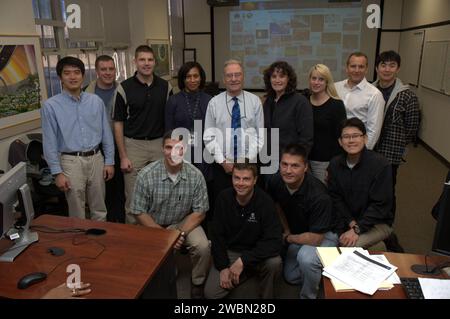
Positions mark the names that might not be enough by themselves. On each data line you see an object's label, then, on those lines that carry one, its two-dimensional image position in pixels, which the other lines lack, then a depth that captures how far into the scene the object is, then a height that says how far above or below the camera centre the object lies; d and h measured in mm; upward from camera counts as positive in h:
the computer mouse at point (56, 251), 1683 -860
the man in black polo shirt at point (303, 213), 2199 -943
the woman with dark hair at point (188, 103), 2822 -306
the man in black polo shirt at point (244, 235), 2168 -1050
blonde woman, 2670 -388
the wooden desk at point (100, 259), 1459 -872
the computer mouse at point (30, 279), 1447 -855
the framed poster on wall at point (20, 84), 3154 -175
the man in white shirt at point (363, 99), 2715 -284
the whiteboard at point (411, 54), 5980 +126
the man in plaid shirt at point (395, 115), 2805 -415
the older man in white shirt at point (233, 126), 2758 -475
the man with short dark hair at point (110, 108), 3111 -370
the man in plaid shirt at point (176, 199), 2311 -869
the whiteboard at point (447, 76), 4910 -208
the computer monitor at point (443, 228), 1363 -636
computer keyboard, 1387 -876
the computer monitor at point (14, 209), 1604 -658
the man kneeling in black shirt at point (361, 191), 2234 -798
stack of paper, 1465 -880
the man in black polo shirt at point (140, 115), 2844 -406
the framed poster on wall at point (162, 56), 5859 +132
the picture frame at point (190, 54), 7320 +185
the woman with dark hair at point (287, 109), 2645 -338
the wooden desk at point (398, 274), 1421 -889
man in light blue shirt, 2557 -545
